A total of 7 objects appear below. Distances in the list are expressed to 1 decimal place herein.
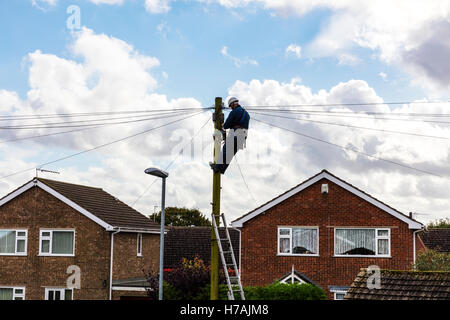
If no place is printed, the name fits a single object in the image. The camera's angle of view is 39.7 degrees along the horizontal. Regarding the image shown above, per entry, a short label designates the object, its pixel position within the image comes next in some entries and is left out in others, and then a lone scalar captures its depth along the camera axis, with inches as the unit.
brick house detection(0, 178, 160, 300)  1237.1
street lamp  658.8
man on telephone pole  524.1
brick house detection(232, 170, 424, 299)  1175.0
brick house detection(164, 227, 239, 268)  1577.3
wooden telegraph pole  507.5
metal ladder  506.3
